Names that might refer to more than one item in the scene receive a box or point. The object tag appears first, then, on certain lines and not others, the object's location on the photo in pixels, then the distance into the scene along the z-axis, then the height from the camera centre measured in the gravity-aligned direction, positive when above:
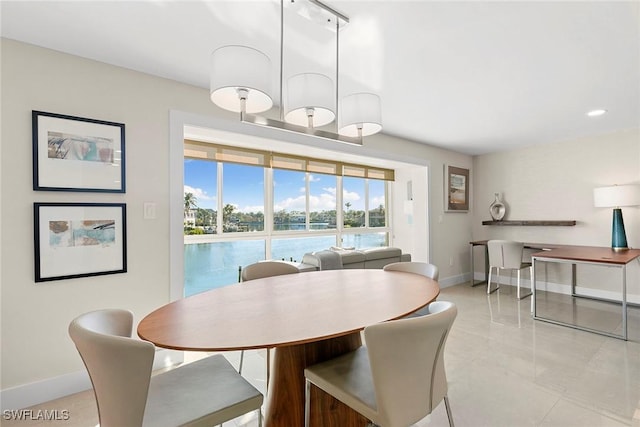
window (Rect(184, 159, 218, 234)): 3.90 +0.25
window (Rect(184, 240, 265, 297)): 3.93 -0.64
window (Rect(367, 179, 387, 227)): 5.71 +0.20
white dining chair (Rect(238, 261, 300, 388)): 2.18 -0.43
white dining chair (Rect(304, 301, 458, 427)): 0.97 -0.57
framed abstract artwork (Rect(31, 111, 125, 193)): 1.91 +0.43
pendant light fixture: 1.37 +0.62
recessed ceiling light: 3.19 +1.07
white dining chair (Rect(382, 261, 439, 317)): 2.09 -0.42
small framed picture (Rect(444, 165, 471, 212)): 4.95 +0.41
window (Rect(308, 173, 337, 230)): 4.98 +0.22
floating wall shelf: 4.33 -0.17
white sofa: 3.13 -0.52
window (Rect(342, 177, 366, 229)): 5.38 +0.21
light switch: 2.28 +0.04
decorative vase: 5.06 +0.05
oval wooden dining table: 1.03 -0.43
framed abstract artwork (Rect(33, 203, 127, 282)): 1.91 -0.16
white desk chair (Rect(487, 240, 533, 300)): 4.05 -0.60
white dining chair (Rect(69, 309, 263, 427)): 0.88 -0.63
